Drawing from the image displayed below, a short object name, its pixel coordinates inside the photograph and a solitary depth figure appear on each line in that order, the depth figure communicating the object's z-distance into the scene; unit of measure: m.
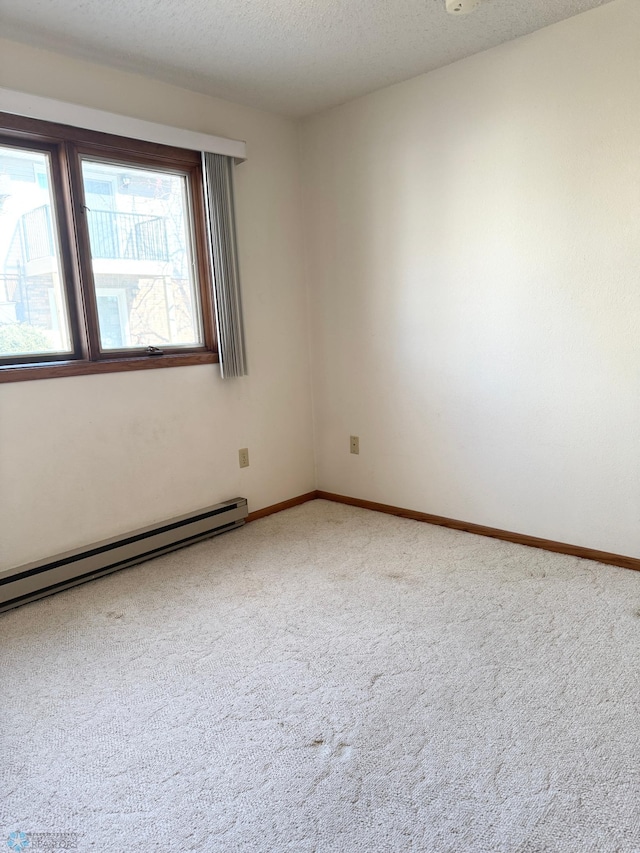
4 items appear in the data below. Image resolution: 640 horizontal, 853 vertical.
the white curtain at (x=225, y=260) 3.01
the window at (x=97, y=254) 2.49
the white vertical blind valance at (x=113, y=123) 2.34
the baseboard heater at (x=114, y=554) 2.42
